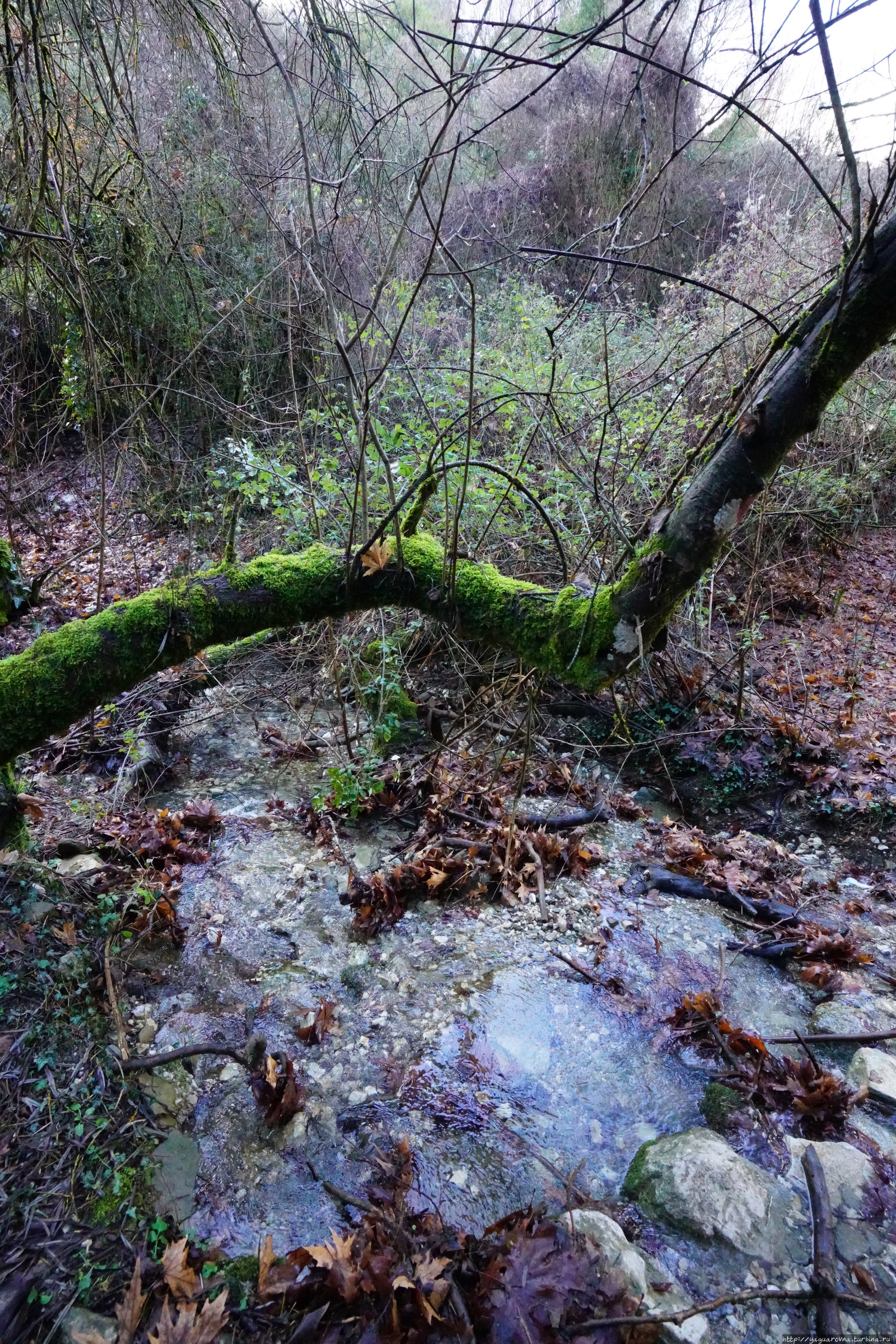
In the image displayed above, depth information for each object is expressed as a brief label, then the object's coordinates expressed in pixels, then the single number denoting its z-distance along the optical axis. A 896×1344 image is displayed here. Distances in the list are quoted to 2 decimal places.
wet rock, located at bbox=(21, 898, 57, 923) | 2.68
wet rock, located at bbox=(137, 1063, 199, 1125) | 2.36
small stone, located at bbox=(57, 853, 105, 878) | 3.13
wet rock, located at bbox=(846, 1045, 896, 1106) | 2.48
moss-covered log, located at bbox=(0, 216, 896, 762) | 1.99
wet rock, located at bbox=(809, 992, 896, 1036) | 2.79
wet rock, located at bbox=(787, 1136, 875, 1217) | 2.15
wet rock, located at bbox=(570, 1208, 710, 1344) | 1.84
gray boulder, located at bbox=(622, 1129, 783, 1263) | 2.07
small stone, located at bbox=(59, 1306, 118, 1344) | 1.72
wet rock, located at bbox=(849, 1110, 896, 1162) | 2.31
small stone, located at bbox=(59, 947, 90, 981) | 2.59
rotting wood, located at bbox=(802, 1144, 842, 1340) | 1.84
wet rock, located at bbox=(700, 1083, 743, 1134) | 2.46
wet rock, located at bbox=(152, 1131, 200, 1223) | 2.09
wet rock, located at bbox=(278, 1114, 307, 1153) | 2.33
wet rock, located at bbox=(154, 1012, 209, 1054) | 2.61
